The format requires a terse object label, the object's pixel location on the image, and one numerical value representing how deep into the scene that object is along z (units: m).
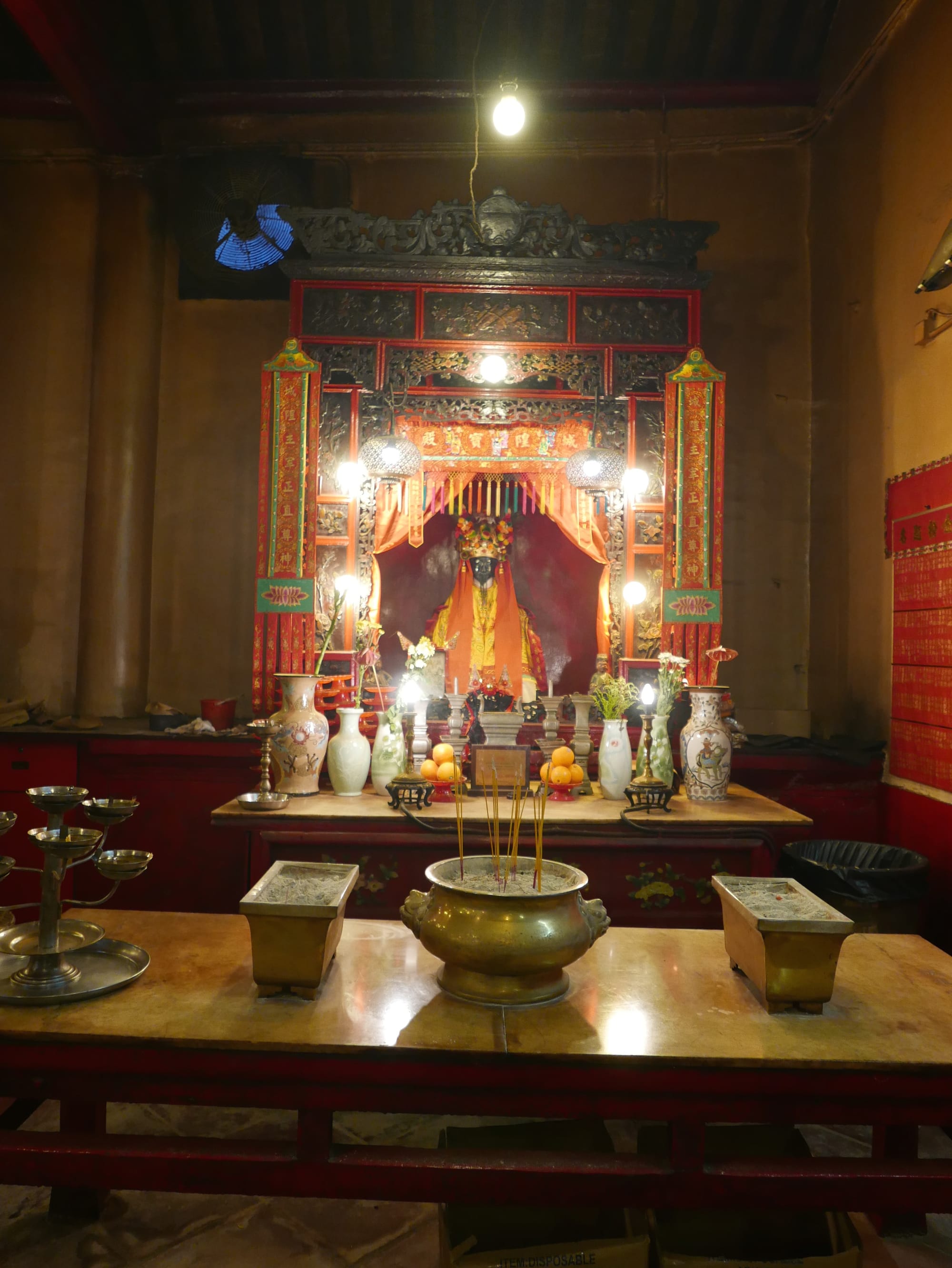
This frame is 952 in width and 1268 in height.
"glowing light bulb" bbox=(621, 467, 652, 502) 4.43
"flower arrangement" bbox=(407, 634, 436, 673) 4.24
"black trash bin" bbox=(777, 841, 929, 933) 3.12
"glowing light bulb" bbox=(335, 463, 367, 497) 4.41
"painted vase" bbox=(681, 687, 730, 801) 3.72
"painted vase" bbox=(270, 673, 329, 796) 3.71
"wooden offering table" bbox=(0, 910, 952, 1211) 1.39
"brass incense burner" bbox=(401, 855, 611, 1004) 1.54
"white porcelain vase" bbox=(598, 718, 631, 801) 3.83
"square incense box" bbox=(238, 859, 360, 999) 1.58
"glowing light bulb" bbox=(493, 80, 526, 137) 3.80
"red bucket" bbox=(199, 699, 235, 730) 4.65
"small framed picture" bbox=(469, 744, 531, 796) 3.92
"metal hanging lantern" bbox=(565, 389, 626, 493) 4.43
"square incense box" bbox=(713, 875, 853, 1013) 1.56
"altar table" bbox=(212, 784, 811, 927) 3.31
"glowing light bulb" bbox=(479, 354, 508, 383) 4.41
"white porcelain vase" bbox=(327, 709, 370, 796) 3.77
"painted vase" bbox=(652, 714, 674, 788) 3.78
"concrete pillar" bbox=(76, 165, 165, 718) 5.11
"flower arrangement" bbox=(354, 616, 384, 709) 4.39
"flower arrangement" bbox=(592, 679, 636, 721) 3.99
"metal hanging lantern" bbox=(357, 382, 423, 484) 4.41
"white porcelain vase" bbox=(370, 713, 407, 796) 3.87
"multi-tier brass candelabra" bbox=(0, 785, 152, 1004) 1.56
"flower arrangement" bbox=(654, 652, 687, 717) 3.92
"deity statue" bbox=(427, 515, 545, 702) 5.30
